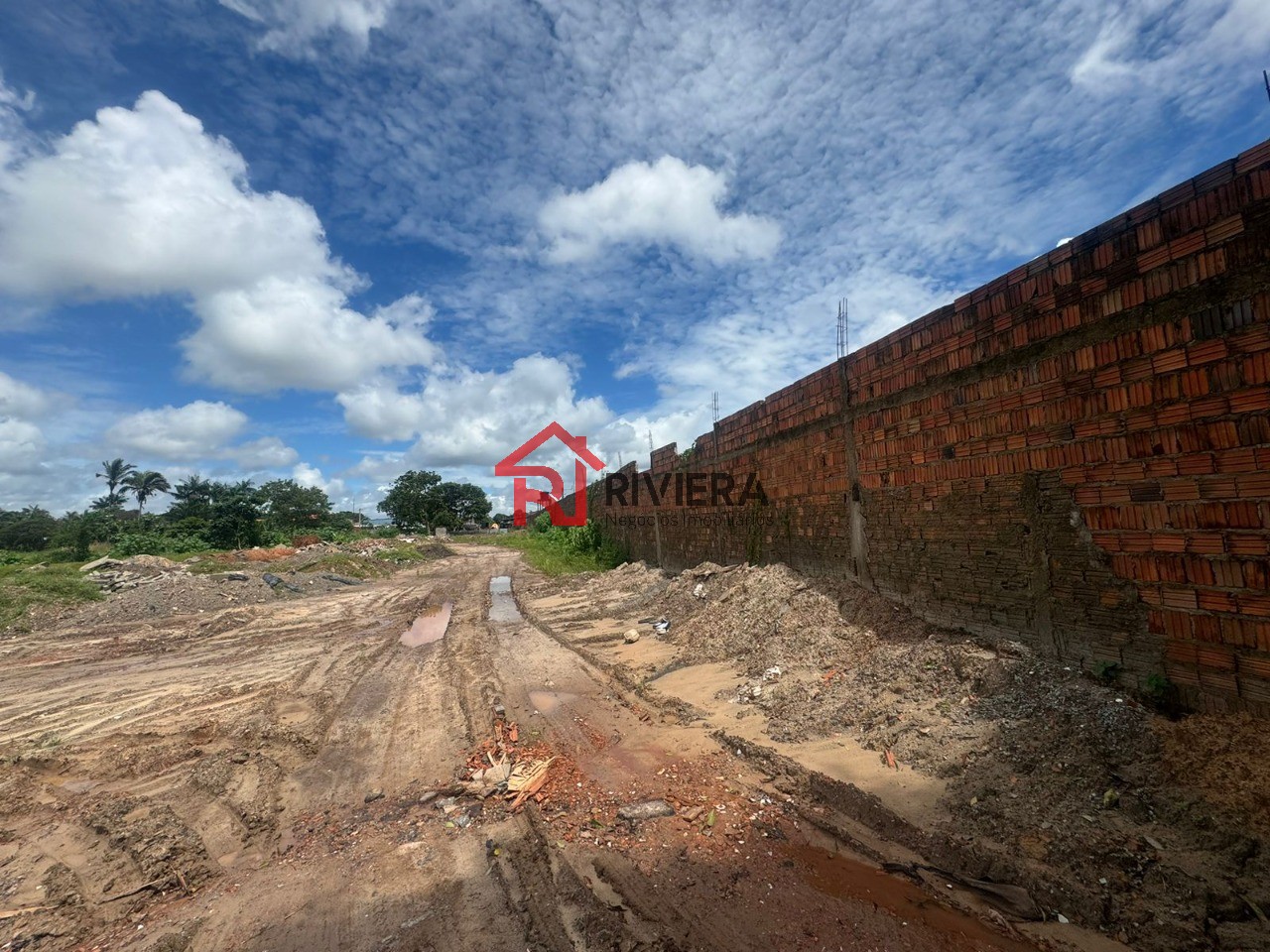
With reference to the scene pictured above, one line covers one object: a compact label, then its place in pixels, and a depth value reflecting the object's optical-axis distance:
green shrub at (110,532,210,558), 20.09
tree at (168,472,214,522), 28.78
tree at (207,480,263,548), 25.64
